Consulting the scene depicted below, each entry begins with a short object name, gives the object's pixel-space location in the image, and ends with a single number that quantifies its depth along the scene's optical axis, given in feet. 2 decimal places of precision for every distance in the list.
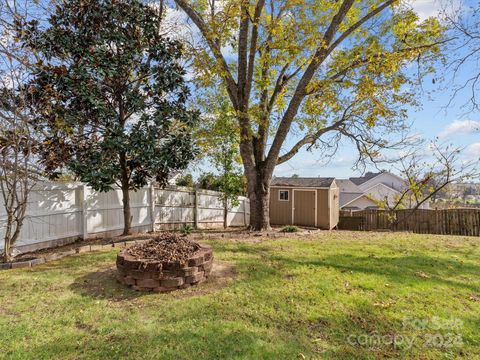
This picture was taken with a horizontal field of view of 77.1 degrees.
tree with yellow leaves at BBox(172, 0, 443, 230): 25.62
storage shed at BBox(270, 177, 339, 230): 54.08
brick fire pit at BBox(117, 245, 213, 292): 12.48
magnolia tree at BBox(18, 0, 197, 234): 21.18
